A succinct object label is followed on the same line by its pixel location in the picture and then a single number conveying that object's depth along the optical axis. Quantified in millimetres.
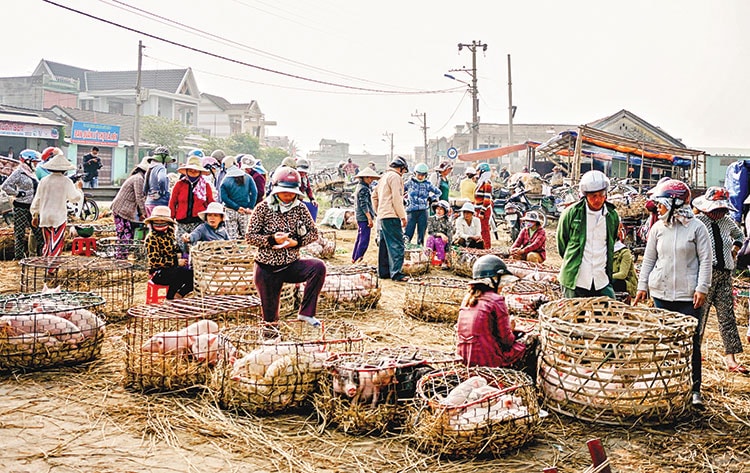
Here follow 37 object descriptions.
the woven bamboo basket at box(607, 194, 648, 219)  14781
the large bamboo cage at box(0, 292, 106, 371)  5383
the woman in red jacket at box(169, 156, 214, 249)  8602
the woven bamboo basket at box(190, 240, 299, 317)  7289
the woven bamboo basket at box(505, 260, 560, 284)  8477
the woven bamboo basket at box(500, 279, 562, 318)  7271
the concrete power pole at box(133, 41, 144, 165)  31859
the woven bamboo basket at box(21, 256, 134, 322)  7410
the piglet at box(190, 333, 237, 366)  5305
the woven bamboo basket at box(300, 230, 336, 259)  11969
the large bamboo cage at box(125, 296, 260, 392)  5113
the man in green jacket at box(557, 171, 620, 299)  5586
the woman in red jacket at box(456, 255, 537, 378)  4820
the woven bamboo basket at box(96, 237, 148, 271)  9711
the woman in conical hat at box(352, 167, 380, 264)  10523
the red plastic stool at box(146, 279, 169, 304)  7316
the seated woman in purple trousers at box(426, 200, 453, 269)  11695
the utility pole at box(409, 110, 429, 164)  62188
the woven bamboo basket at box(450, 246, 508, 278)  10555
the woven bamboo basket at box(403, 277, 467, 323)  7770
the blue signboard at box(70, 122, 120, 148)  32978
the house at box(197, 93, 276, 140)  57750
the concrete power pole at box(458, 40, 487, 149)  34219
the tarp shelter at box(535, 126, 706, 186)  20078
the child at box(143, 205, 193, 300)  7258
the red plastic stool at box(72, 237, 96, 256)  10969
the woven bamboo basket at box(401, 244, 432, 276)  10664
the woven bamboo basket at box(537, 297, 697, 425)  4465
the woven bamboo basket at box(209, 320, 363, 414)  4648
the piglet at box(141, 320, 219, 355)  5234
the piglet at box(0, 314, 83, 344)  5405
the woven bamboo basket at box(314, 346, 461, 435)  4371
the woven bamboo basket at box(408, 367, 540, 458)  3998
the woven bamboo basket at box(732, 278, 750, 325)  7926
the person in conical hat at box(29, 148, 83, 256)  9016
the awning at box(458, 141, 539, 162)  31359
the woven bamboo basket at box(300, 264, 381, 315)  8078
